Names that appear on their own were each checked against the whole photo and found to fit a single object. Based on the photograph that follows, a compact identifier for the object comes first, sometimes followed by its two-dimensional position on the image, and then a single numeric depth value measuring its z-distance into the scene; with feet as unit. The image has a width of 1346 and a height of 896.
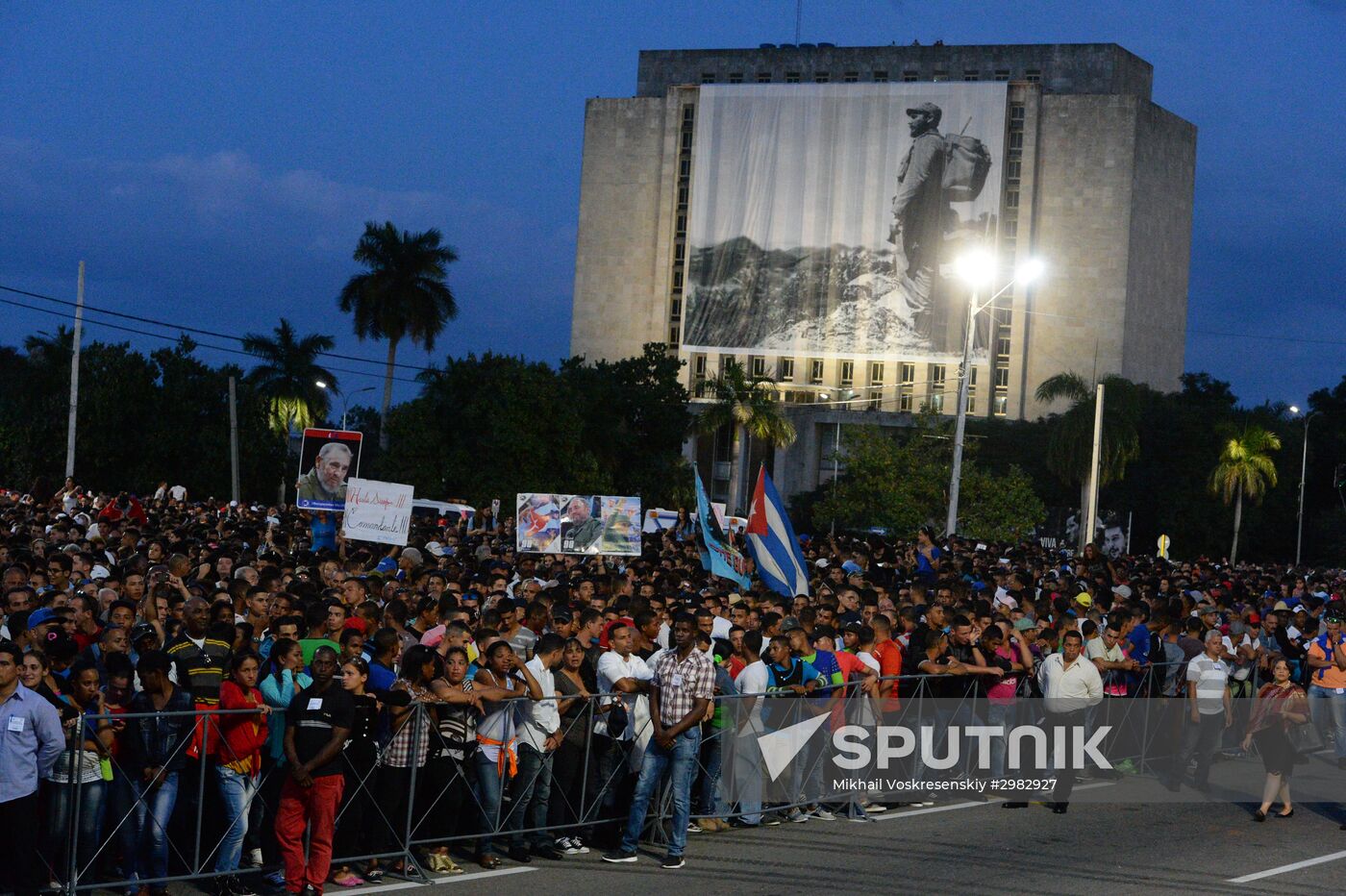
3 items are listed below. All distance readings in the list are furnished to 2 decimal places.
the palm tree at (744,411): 244.83
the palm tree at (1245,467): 239.09
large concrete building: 327.26
